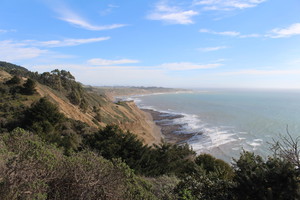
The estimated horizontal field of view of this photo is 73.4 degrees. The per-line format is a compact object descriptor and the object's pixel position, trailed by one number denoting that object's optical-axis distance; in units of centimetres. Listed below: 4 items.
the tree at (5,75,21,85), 2633
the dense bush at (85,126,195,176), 1244
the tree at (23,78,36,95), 2501
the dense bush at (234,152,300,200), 511
